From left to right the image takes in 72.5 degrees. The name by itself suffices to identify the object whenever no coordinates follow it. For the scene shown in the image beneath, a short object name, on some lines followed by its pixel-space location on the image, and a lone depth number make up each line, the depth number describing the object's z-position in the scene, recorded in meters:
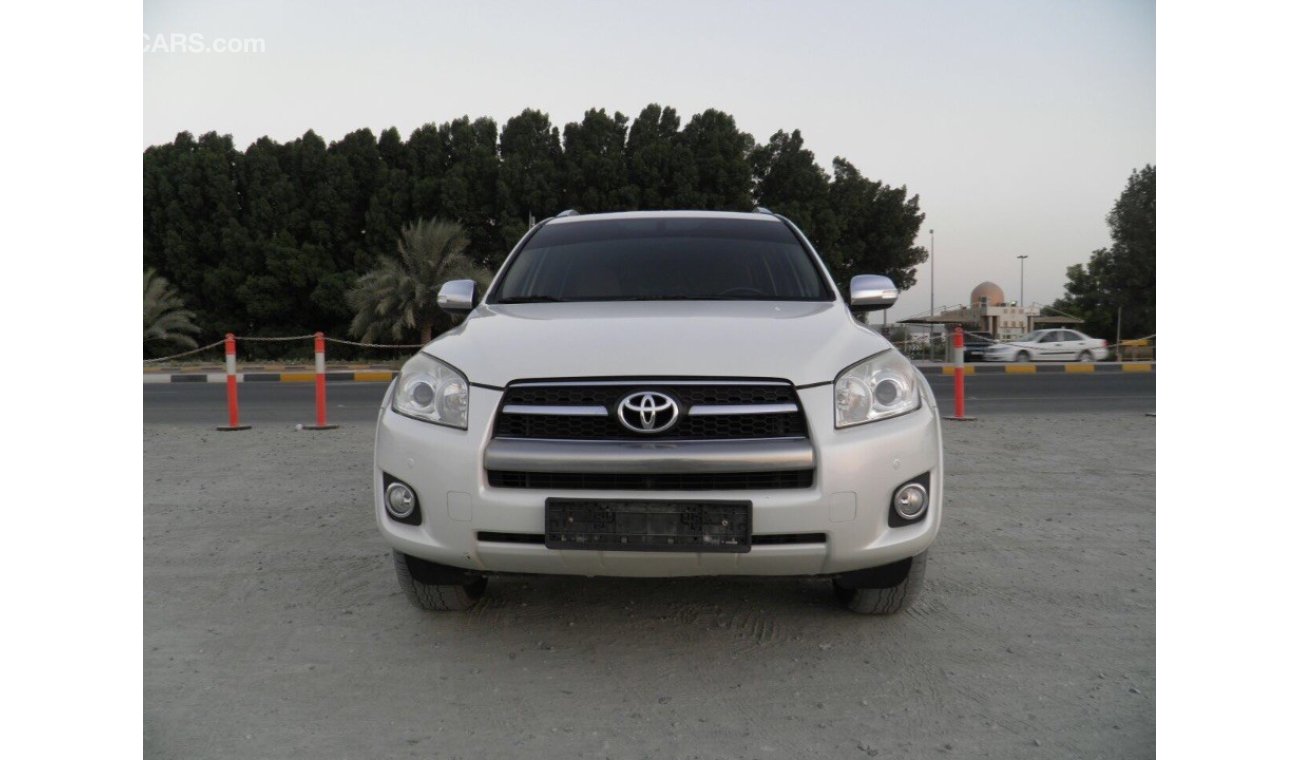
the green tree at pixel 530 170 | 31.19
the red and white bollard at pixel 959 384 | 8.88
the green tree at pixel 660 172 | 31.55
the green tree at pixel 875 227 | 34.75
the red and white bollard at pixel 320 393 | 8.22
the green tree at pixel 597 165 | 31.33
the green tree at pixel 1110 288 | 31.80
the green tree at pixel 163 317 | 24.48
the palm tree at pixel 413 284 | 24.81
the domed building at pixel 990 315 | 58.93
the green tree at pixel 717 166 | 31.50
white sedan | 26.81
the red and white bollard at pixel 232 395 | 8.29
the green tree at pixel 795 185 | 32.44
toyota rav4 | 2.38
